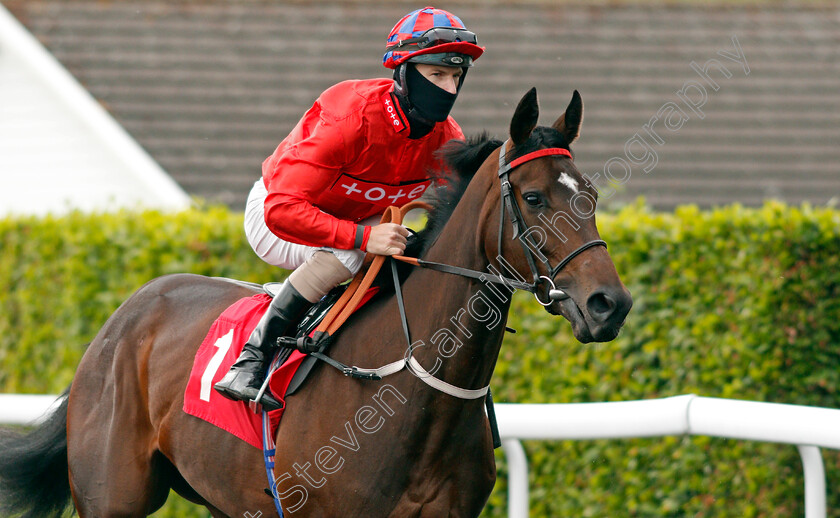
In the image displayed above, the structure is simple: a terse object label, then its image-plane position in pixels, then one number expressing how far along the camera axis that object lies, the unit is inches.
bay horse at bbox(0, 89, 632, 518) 227.5
